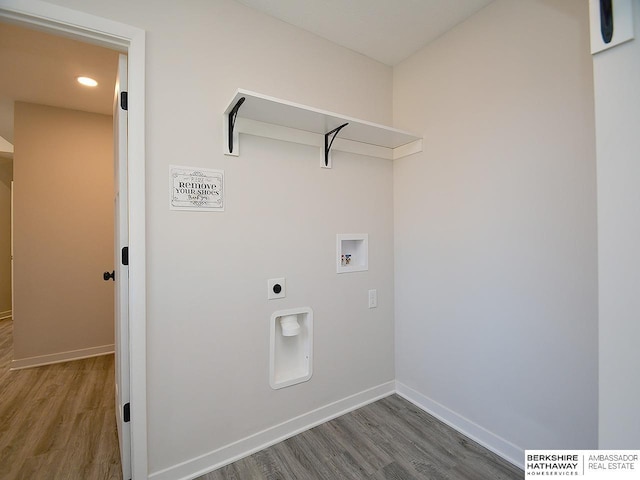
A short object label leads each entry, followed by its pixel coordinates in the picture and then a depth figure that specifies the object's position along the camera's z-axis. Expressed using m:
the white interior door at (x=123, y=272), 1.42
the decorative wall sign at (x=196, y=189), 1.45
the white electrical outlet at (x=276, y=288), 1.72
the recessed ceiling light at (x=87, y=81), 2.41
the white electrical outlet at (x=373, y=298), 2.17
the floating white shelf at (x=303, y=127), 1.50
